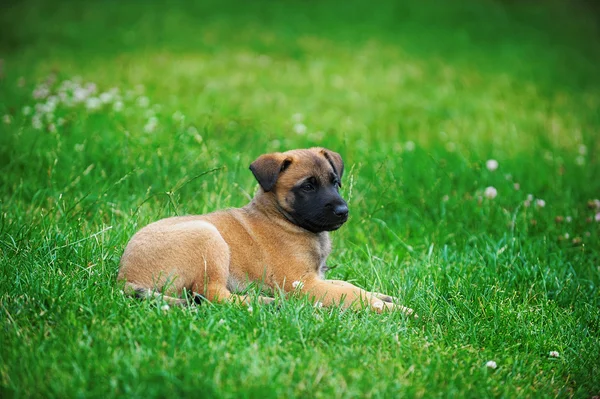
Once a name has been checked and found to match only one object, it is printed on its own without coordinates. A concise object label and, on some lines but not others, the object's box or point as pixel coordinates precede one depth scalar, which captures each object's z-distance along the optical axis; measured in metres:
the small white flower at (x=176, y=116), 7.66
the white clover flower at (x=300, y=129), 8.18
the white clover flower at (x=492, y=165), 6.65
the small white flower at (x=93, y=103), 7.87
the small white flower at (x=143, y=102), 8.29
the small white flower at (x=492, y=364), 3.80
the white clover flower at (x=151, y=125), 7.23
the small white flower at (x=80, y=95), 8.02
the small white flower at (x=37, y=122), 7.17
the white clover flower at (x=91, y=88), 8.06
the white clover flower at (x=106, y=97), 7.98
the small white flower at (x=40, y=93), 8.13
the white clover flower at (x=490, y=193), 6.43
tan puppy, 4.30
